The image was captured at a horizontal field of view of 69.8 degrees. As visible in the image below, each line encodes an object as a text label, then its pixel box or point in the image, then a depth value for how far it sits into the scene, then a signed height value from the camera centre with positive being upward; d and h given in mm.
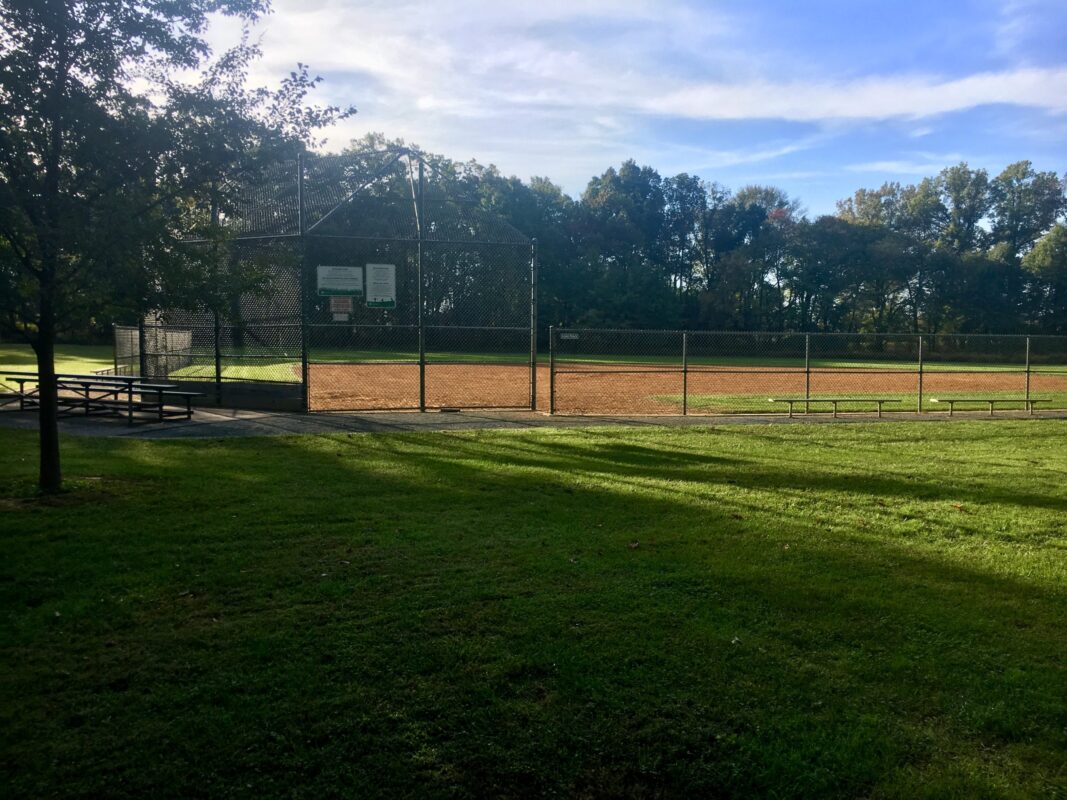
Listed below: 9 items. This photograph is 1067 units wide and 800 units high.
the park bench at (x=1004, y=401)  16988 -1357
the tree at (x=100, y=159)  6520 +1671
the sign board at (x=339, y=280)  14656 +1220
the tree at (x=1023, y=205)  76000 +14032
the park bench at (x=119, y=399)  13477 -1071
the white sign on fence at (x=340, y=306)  14633 +721
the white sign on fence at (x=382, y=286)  14750 +1129
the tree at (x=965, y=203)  76500 +14360
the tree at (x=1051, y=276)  68062 +6258
